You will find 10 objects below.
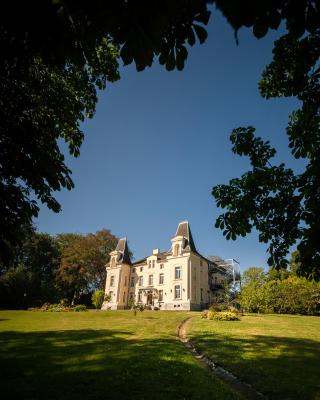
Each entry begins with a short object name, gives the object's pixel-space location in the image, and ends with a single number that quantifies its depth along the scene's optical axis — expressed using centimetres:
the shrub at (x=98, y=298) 4807
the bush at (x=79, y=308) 3956
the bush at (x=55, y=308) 3831
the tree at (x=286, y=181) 584
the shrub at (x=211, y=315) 2678
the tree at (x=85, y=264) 5422
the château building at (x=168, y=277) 4462
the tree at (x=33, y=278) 4566
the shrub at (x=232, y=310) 3127
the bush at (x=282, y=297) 3297
